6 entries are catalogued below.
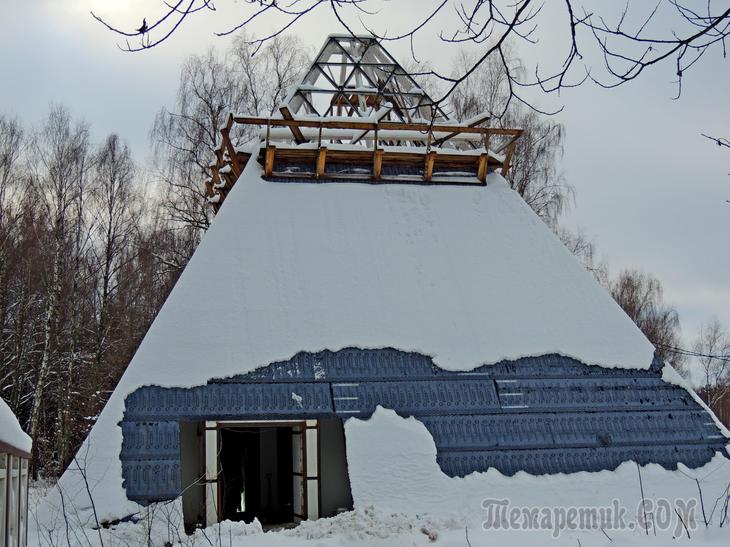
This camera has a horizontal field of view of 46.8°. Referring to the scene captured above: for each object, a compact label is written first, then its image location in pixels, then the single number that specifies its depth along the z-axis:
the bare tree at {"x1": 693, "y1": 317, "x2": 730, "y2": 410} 39.03
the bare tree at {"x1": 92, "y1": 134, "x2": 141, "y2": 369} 23.89
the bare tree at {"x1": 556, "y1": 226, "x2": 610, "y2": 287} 24.77
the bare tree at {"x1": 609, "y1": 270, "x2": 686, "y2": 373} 30.81
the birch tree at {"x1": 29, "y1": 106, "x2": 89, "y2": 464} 20.34
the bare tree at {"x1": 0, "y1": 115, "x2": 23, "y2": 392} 21.58
